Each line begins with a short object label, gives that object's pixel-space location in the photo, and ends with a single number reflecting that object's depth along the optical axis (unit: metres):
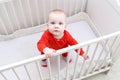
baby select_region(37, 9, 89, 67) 0.94
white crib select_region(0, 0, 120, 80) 1.19
